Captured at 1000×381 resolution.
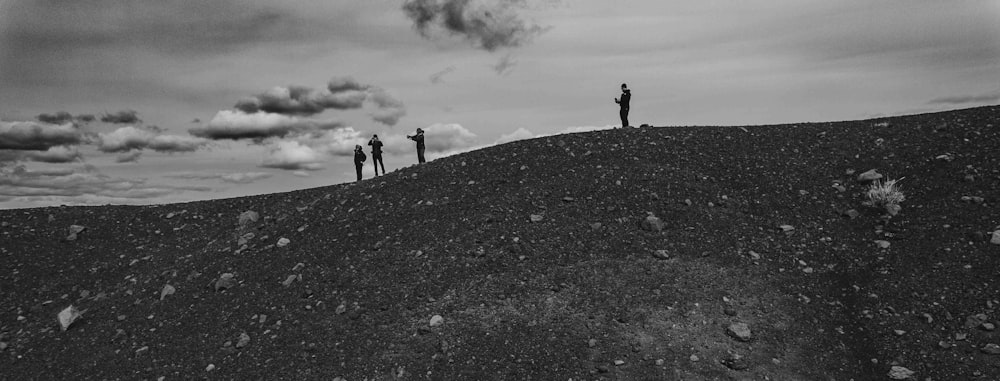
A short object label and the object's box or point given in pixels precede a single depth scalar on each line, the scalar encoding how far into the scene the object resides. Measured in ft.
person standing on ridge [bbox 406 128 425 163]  69.00
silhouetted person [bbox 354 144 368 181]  71.61
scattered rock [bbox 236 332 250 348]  34.01
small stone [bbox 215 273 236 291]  41.14
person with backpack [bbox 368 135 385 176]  70.67
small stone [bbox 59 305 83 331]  40.91
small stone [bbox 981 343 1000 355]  25.98
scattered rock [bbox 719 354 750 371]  26.68
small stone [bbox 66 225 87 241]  56.39
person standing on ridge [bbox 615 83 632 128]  64.49
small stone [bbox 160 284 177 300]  41.98
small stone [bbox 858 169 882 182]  43.03
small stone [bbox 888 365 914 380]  25.99
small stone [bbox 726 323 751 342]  28.55
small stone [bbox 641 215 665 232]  38.86
